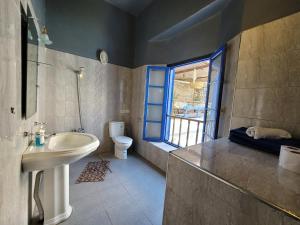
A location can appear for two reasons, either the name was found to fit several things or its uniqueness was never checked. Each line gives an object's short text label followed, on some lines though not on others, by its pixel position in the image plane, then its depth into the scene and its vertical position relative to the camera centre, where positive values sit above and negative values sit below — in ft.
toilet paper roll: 2.44 -0.84
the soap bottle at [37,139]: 4.48 -1.36
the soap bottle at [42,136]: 4.60 -1.29
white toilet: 9.71 -2.67
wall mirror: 3.59 +0.90
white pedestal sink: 3.82 -2.04
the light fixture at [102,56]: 9.95 +3.01
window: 6.14 +0.32
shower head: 9.02 +1.64
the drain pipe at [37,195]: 4.75 -3.29
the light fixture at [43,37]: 5.65 +2.32
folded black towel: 3.14 -0.79
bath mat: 7.41 -4.10
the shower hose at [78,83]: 9.03 +0.96
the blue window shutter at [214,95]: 5.54 +0.47
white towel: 3.52 -0.59
